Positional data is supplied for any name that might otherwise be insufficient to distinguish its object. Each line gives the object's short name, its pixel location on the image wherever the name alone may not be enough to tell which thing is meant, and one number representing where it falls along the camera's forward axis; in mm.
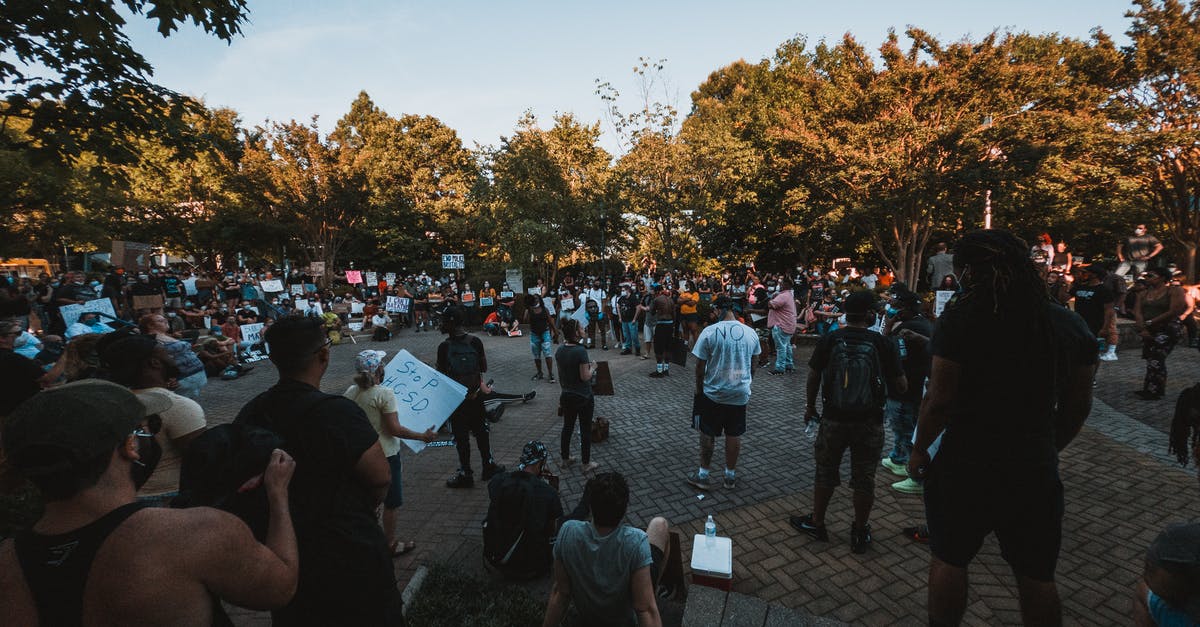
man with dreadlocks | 2227
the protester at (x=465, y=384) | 5387
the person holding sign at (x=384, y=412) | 3891
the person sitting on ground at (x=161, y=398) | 3062
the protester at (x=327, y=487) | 1912
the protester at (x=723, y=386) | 4996
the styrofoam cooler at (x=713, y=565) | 3279
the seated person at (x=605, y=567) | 2551
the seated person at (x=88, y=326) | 8517
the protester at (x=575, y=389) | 5496
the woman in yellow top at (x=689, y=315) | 12117
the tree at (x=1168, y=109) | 14258
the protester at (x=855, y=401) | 3842
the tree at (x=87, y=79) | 4484
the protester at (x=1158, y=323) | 7152
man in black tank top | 1217
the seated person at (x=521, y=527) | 3730
